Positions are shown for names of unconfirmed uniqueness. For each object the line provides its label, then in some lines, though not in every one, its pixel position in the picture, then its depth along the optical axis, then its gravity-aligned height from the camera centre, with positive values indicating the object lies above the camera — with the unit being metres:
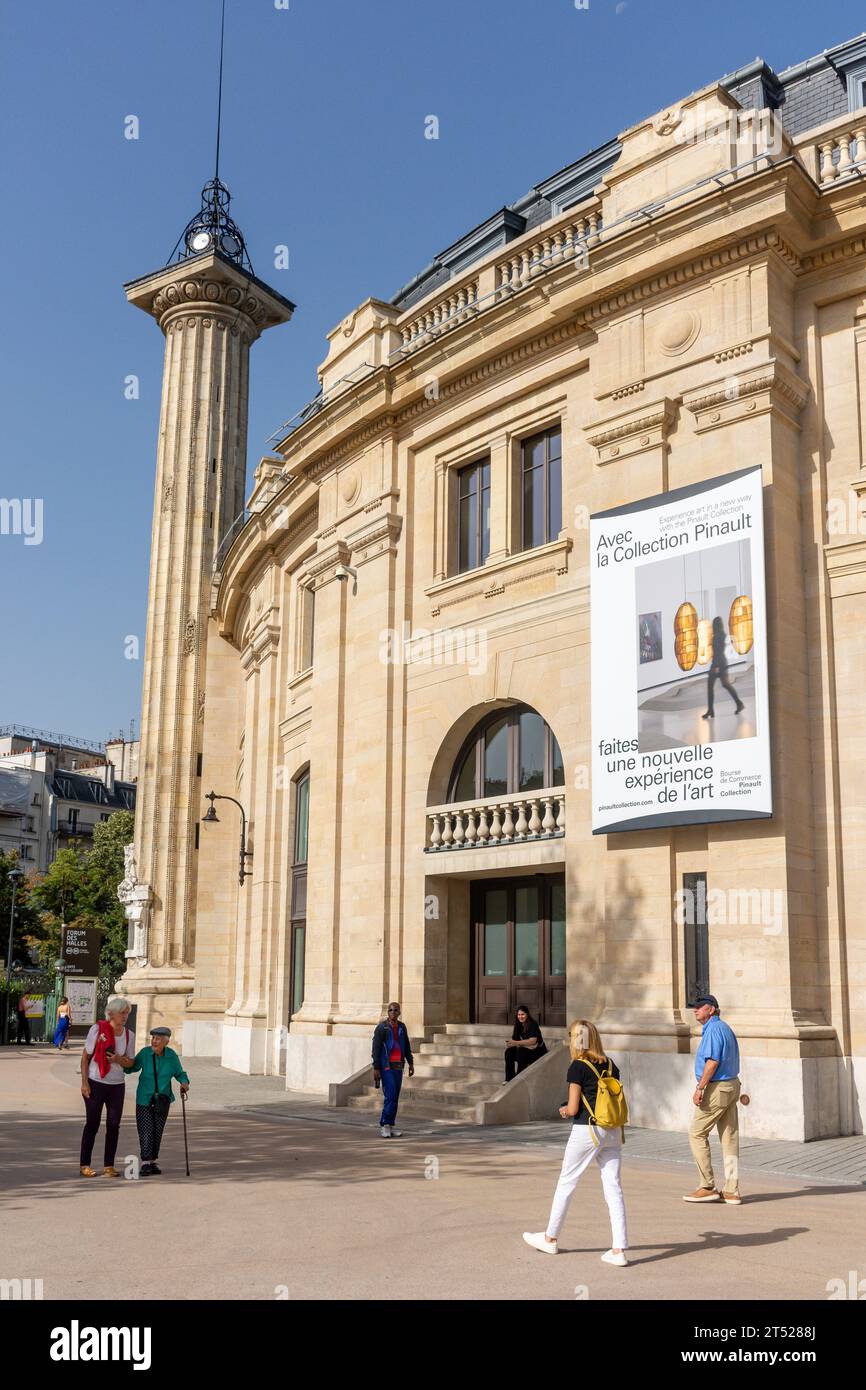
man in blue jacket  15.32 -1.58
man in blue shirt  10.85 -1.34
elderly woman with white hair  12.20 -1.39
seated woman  17.27 -1.53
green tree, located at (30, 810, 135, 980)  68.12 +1.93
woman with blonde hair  8.09 -1.40
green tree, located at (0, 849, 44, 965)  63.50 +0.58
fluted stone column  36.66 +11.15
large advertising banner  15.99 +3.52
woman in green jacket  12.29 -1.57
